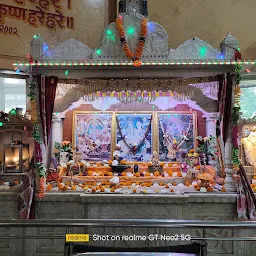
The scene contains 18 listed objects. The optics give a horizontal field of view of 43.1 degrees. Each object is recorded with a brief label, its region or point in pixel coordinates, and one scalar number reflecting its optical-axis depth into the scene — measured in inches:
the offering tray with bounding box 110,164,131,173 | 283.6
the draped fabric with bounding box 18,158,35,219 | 214.3
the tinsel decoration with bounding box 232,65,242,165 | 221.8
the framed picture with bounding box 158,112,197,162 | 308.2
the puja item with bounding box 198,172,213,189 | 230.5
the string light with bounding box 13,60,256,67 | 222.5
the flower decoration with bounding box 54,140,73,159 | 294.7
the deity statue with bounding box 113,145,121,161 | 292.2
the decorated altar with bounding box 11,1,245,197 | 226.7
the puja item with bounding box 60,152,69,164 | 295.0
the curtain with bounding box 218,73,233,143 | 226.1
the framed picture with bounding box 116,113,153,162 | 310.0
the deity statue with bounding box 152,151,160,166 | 289.0
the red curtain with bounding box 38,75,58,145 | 229.9
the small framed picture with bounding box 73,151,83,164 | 291.0
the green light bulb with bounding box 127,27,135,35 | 228.7
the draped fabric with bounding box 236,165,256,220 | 209.9
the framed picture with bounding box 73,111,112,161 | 309.7
